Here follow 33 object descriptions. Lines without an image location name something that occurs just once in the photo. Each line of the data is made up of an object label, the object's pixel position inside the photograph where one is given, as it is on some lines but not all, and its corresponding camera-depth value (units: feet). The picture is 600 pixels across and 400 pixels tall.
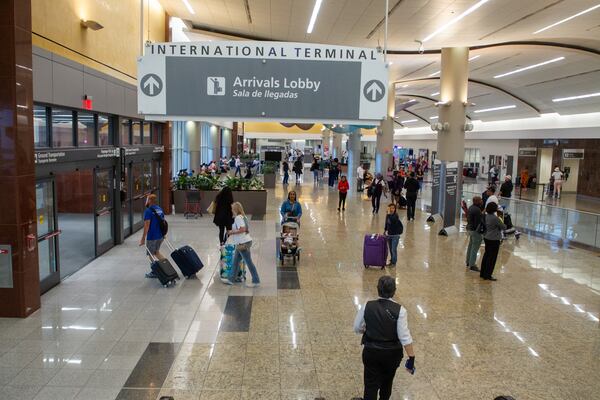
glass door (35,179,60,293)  27.61
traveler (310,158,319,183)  109.42
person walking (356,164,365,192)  92.43
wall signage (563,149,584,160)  101.96
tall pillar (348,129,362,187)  115.45
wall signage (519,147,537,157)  115.65
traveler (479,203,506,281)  32.09
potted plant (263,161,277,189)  91.86
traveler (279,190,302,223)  36.76
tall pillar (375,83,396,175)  95.55
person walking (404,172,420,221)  57.77
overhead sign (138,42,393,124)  19.62
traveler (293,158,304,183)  104.88
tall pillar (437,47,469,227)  56.42
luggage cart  55.57
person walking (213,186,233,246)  34.83
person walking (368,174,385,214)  62.85
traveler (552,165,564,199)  94.40
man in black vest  13.97
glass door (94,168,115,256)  36.19
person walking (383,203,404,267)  35.50
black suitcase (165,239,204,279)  30.81
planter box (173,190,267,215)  58.23
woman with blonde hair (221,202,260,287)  29.25
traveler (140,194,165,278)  30.78
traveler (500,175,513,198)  62.03
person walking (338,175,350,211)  61.87
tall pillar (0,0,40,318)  22.62
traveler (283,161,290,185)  101.81
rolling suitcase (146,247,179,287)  29.12
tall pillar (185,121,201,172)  93.15
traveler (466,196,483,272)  34.96
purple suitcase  34.53
